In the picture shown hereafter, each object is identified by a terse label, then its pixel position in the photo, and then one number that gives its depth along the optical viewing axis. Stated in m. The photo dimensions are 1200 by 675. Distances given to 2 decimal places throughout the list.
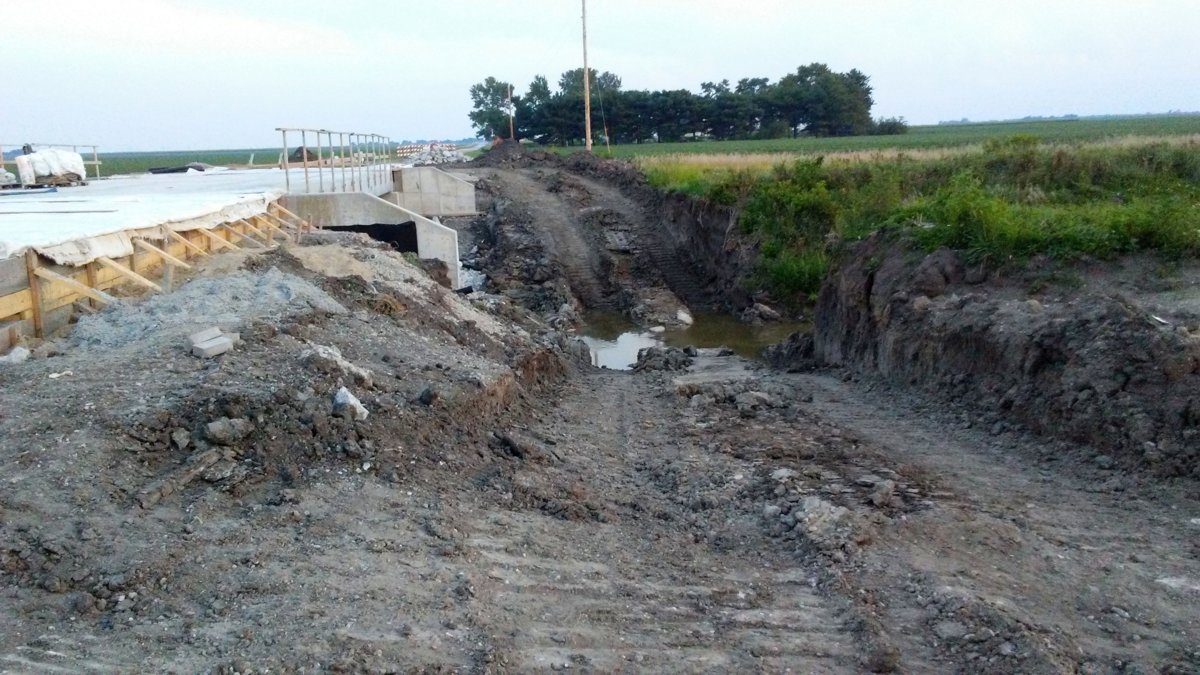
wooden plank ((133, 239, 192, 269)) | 10.30
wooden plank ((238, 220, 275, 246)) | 14.88
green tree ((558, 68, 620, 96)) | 69.12
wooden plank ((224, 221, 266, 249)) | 13.66
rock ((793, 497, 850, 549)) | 6.22
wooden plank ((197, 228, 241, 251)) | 12.45
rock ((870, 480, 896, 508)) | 6.96
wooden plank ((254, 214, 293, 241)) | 15.37
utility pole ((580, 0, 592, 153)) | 43.13
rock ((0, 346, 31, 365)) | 7.25
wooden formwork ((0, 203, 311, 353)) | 8.03
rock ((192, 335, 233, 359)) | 7.42
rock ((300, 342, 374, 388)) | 7.55
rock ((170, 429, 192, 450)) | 6.14
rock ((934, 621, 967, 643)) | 5.01
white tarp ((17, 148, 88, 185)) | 19.73
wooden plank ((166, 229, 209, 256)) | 11.39
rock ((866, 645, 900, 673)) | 4.75
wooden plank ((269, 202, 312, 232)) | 17.00
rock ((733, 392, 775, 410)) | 10.59
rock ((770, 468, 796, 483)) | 7.55
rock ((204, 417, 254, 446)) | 6.23
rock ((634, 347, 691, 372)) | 14.07
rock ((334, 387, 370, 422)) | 6.97
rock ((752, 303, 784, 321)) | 19.03
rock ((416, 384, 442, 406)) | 7.79
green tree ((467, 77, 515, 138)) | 82.44
